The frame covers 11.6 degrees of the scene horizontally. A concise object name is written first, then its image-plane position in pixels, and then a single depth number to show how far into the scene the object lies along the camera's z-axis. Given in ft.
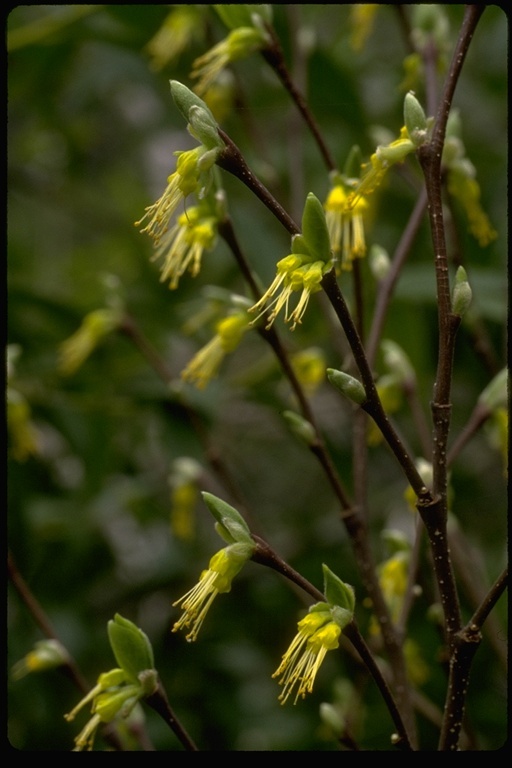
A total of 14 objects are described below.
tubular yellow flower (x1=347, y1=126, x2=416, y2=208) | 1.16
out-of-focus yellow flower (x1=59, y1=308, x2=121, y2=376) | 1.59
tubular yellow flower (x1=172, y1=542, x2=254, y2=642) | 1.13
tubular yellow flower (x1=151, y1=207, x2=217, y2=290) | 1.25
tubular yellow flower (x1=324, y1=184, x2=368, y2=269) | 1.23
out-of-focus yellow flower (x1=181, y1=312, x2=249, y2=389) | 1.30
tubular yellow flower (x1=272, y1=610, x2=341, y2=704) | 1.12
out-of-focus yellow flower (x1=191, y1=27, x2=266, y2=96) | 1.30
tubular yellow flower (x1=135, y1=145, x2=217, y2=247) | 1.13
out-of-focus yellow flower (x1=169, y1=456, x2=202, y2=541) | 1.55
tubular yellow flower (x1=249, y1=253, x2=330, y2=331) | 1.12
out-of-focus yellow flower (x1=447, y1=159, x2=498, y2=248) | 1.34
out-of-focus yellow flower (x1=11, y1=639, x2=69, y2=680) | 1.33
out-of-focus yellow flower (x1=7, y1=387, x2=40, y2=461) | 1.53
